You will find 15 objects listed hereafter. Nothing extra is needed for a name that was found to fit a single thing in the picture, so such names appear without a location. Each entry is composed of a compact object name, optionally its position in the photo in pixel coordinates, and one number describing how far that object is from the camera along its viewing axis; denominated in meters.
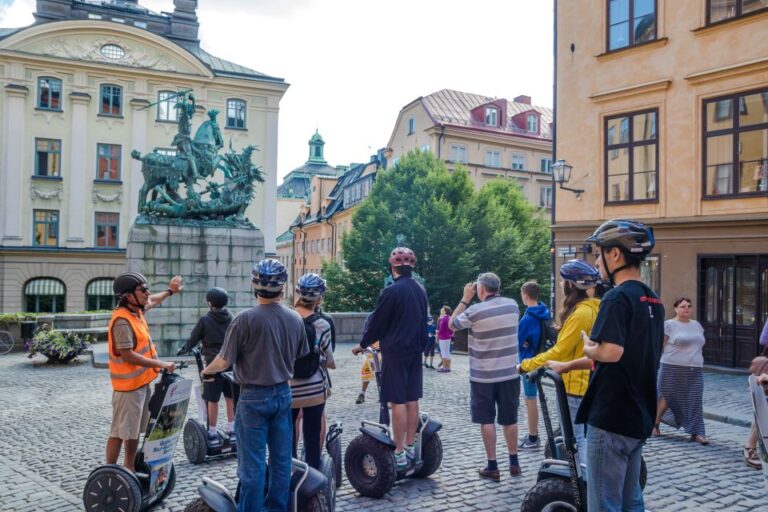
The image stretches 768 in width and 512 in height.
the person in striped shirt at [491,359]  6.05
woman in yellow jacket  4.87
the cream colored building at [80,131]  35.09
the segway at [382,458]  5.63
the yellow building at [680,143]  15.23
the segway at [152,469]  4.85
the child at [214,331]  7.11
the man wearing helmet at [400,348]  5.80
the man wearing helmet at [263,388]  4.12
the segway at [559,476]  4.05
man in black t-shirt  3.34
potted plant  15.37
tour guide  5.18
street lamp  17.97
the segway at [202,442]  6.75
